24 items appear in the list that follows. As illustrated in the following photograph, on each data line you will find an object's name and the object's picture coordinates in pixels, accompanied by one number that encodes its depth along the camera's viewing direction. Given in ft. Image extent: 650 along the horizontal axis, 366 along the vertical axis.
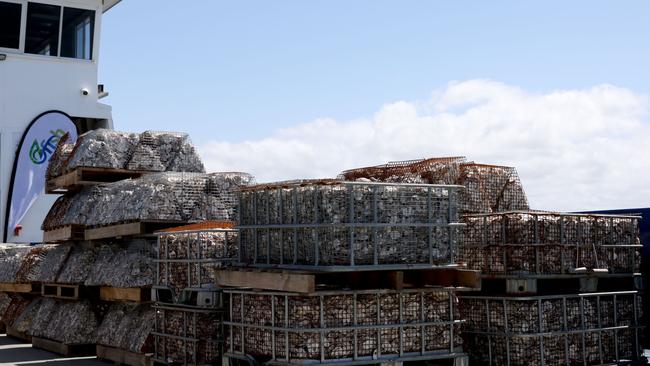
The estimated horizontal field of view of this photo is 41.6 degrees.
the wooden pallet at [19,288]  48.03
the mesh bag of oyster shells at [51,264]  43.28
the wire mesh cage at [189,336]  28.78
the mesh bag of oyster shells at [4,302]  54.29
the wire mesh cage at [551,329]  27.14
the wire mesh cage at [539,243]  27.78
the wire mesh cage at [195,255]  29.71
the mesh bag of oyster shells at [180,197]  34.55
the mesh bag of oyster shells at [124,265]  34.24
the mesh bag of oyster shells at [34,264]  46.42
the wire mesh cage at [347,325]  23.95
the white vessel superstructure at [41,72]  72.64
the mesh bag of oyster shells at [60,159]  42.93
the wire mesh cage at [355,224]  23.76
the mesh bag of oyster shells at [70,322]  39.40
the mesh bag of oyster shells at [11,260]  50.06
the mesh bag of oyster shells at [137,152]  39.52
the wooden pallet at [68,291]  40.27
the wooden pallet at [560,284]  27.55
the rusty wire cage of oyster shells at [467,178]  30.19
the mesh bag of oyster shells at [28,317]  46.96
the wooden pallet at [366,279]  24.21
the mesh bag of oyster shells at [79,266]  40.11
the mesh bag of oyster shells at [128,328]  32.91
